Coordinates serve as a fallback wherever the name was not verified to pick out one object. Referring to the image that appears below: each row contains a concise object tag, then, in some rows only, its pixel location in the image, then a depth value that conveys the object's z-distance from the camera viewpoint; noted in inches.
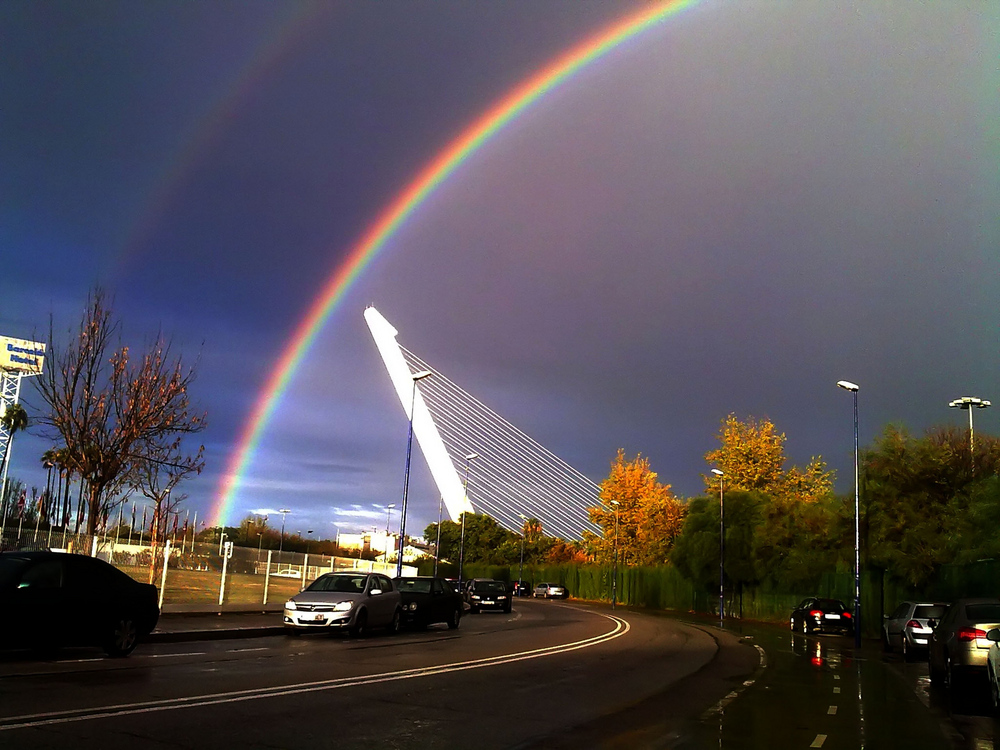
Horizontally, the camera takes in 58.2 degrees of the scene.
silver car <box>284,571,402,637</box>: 871.1
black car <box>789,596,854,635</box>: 1424.7
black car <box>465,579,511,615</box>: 1796.3
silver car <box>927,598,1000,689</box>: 537.6
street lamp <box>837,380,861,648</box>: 1285.7
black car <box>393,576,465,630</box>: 1059.1
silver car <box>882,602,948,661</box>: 940.0
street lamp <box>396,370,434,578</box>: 1769.6
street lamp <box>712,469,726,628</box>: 2097.7
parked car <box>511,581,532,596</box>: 3265.3
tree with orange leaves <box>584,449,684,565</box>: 3262.8
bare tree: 925.8
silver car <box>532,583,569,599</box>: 3147.1
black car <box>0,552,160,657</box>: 523.8
